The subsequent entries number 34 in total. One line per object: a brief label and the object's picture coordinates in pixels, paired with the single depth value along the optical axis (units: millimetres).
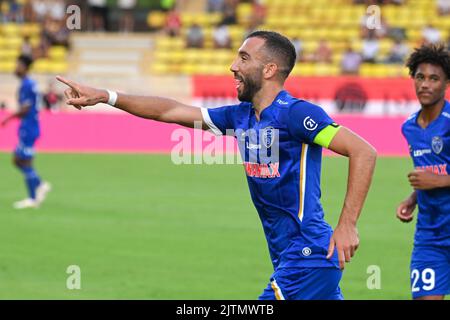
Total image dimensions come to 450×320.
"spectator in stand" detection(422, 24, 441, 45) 31672
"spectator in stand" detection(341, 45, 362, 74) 31156
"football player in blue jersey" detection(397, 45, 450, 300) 7500
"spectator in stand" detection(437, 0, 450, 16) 33562
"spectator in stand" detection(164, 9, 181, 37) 35594
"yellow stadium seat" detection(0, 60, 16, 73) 35188
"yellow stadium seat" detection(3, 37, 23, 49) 36750
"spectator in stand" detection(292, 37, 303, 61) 32350
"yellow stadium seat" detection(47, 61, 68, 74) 34656
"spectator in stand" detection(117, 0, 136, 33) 38219
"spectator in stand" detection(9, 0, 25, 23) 38219
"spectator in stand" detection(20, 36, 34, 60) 35312
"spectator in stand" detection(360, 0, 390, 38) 32500
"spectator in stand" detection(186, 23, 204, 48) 34969
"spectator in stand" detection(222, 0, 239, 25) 35281
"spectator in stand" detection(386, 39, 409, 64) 30781
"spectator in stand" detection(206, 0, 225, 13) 36688
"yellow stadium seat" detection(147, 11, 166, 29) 37562
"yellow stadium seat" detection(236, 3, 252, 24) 35594
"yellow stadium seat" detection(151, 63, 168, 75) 34094
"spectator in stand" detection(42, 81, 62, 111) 29672
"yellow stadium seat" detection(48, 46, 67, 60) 35688
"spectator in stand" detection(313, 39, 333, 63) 32562
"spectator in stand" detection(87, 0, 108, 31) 38188
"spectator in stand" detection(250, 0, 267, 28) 34688
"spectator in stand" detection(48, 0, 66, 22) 37531
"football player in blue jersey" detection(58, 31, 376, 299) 5820
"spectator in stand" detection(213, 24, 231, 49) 34500
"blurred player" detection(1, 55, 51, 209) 16312
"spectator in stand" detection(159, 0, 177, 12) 36906
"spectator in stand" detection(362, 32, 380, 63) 31406
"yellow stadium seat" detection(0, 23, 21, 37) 37406
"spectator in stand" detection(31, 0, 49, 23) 37956
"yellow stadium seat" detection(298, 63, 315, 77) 31875
